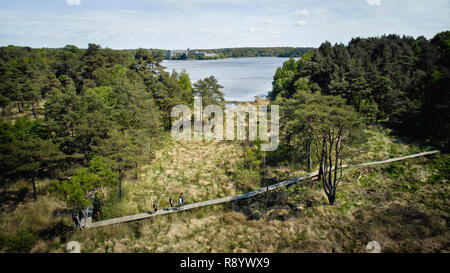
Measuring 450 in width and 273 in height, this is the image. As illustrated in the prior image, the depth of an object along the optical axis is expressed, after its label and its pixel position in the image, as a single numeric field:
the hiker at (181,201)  16.81
